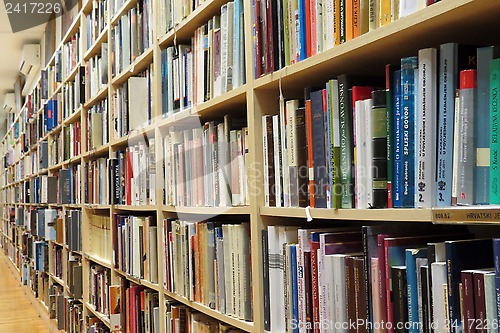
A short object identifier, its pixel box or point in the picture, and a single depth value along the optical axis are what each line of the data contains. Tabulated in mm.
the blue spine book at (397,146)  1037
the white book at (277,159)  1441
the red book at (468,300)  888
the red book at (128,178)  2725
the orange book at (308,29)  1292
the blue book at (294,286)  1343
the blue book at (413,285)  996
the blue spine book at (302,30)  1314
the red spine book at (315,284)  1262
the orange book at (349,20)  1158
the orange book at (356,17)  1143
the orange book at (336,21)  1201
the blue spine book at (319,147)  1251
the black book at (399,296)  1021
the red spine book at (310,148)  1292
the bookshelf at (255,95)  973
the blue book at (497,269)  844
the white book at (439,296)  933
